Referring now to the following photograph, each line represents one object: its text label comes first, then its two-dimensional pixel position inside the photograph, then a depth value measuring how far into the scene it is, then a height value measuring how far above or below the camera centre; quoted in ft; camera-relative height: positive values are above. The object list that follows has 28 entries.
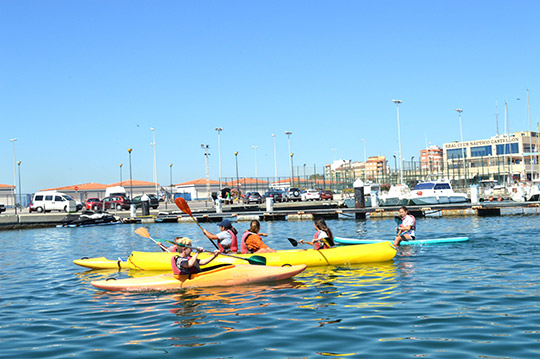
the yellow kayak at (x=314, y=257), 46.39 -6.03
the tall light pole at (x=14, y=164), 207.31 +13.90
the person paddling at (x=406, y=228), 58.23 -4.98
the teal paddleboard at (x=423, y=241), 59.00 -6.54
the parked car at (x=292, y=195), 186.87 -2.71
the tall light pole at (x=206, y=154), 258.22 +17.65
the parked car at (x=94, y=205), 160.75 -2.46
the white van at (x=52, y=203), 146.30 -1.04
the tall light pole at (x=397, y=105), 201.36 +28.42
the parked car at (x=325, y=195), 188.55 -3.26
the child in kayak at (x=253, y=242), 47.14 -4.58
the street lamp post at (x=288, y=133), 255.89 +25.11
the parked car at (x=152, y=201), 169.24 -2.25
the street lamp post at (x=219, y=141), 238.07 +21.66
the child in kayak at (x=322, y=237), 48.37 -4.51
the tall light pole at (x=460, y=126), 246.27 +23.76
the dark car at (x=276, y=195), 182.70 -2.41
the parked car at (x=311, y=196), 185.37 -3.27
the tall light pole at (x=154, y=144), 223.77 +20.46
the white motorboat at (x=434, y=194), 125.59 -3.20
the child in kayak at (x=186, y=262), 38.63 -4.97
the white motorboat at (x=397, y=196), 128.26 -3.44
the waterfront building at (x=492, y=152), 319.43 +16.46
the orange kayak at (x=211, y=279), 38.68 -6.25
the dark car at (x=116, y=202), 163.12 -2.01
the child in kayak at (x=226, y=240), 46.91 -4.23
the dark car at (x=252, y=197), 180.49 -2.72
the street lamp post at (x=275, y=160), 271.33 +13.87
